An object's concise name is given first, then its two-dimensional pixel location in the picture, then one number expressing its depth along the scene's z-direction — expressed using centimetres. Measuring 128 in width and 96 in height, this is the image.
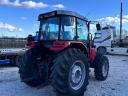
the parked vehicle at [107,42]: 960
